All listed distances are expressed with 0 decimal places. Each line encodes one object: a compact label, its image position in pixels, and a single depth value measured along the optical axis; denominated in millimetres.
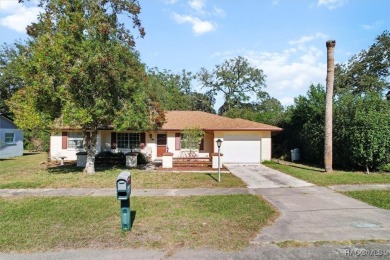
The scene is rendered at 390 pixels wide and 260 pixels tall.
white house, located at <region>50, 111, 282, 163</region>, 20969
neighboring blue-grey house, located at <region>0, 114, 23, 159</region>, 26000
